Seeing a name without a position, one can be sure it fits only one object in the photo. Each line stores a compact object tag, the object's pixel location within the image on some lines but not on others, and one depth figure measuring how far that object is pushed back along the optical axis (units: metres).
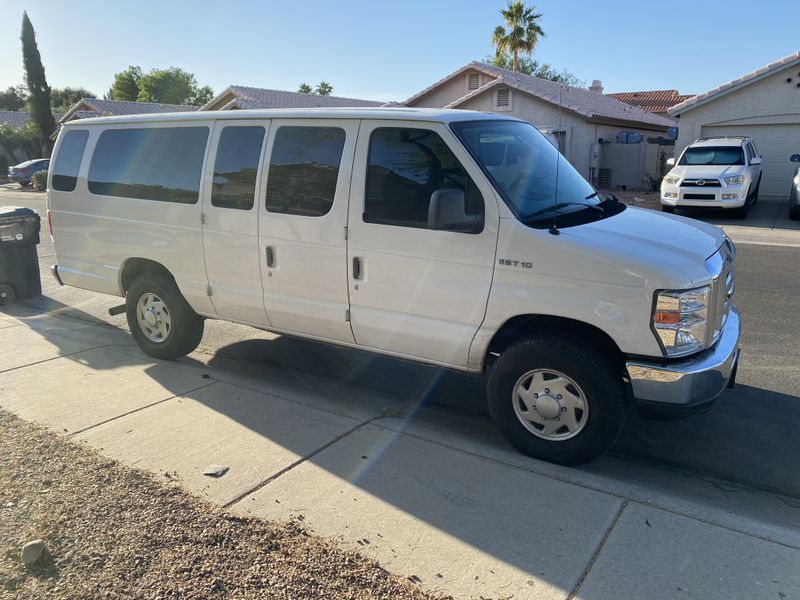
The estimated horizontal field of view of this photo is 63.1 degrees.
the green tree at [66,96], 87.26
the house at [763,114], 20.30
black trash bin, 8.43
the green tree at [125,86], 87.06
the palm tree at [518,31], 43.41
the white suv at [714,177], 16.33
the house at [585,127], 25.78
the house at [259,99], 30.93
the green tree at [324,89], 83.47
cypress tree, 49.19
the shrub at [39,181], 33.75
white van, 3.74
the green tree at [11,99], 92.31
